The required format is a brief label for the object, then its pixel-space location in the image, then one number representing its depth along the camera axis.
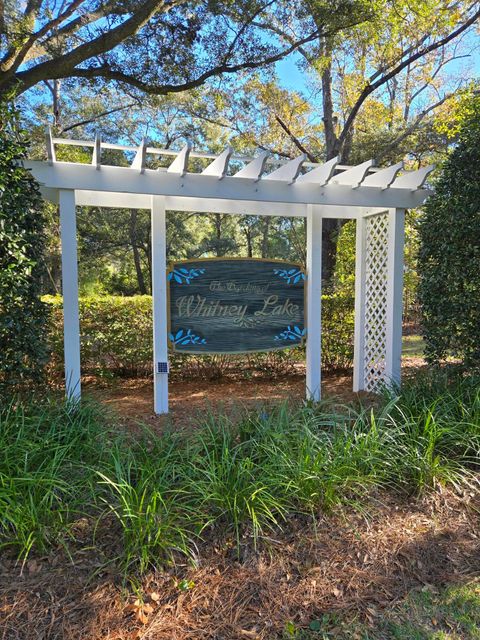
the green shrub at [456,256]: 4.07
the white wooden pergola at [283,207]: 3.95
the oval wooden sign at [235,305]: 4.55
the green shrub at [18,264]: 3.05
